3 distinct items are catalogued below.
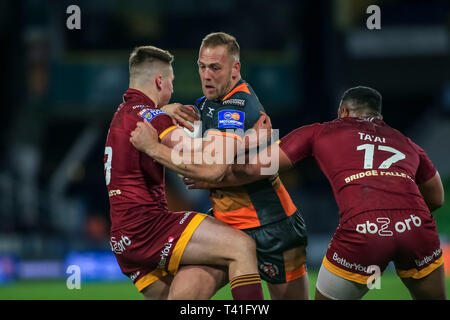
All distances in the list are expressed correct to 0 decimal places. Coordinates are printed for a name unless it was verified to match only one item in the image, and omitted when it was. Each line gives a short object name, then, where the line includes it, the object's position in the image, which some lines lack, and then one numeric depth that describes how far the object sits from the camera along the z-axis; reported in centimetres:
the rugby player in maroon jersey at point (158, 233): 927
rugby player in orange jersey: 1031
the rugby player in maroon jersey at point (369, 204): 889
